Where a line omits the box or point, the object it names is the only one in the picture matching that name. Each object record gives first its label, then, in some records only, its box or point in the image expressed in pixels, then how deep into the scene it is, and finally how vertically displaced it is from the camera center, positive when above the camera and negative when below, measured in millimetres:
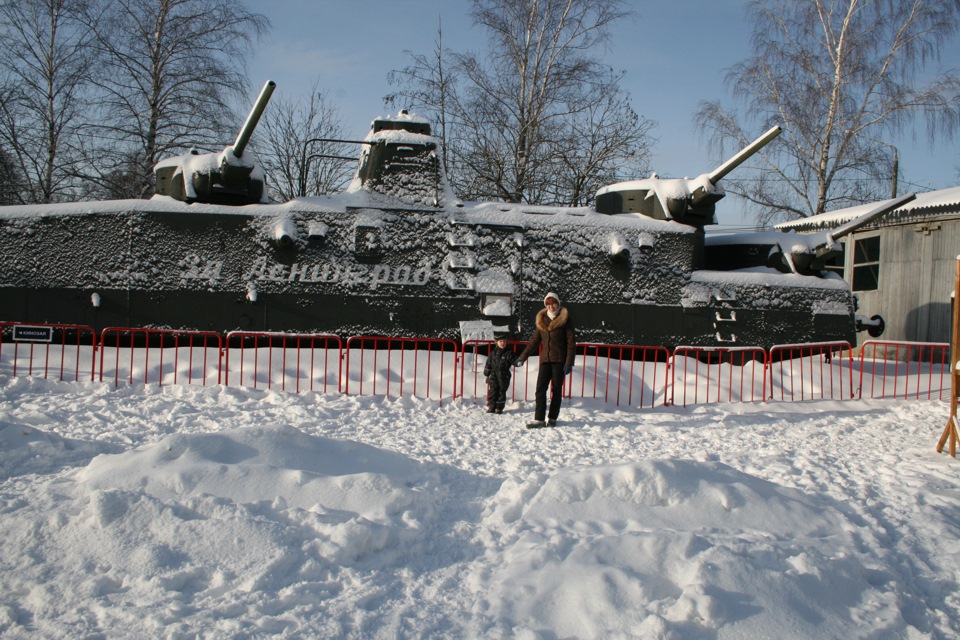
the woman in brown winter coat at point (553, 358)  6562 -492
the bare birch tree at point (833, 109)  19328 +6139
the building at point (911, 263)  14445 +1301
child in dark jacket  7207 -740
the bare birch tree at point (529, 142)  19781 +4927
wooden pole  5688 -595
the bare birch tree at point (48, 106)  17969 +4842
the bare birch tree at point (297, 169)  25172 +4897
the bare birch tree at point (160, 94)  18562 +5492
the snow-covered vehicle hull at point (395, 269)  8016 +393
